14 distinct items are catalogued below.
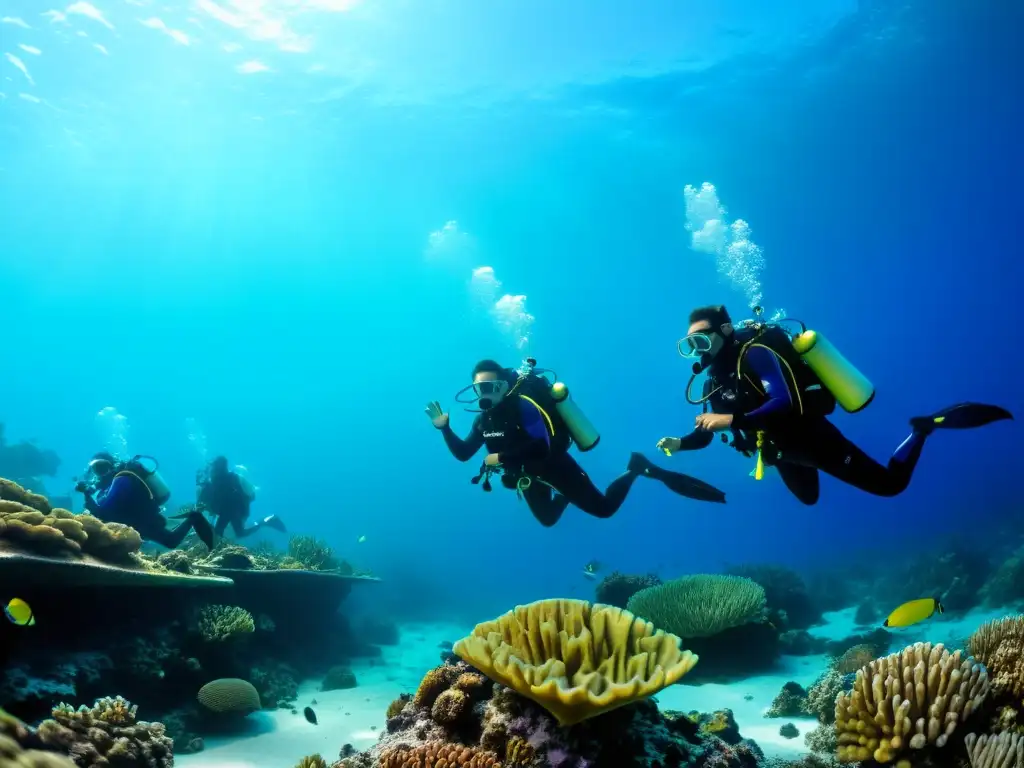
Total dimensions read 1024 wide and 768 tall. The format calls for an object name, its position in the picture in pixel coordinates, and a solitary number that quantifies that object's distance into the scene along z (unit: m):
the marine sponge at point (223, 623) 7.71
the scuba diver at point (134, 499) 8.82
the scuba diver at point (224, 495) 13.70
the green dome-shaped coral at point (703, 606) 7.47
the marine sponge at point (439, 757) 2.96
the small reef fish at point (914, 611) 5.23
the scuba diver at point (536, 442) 7.49
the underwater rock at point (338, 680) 9.97
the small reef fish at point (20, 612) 4.41
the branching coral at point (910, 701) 3.59
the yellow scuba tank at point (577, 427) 8.15
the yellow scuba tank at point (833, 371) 5.72
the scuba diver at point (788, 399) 5.65
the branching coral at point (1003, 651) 3.94
